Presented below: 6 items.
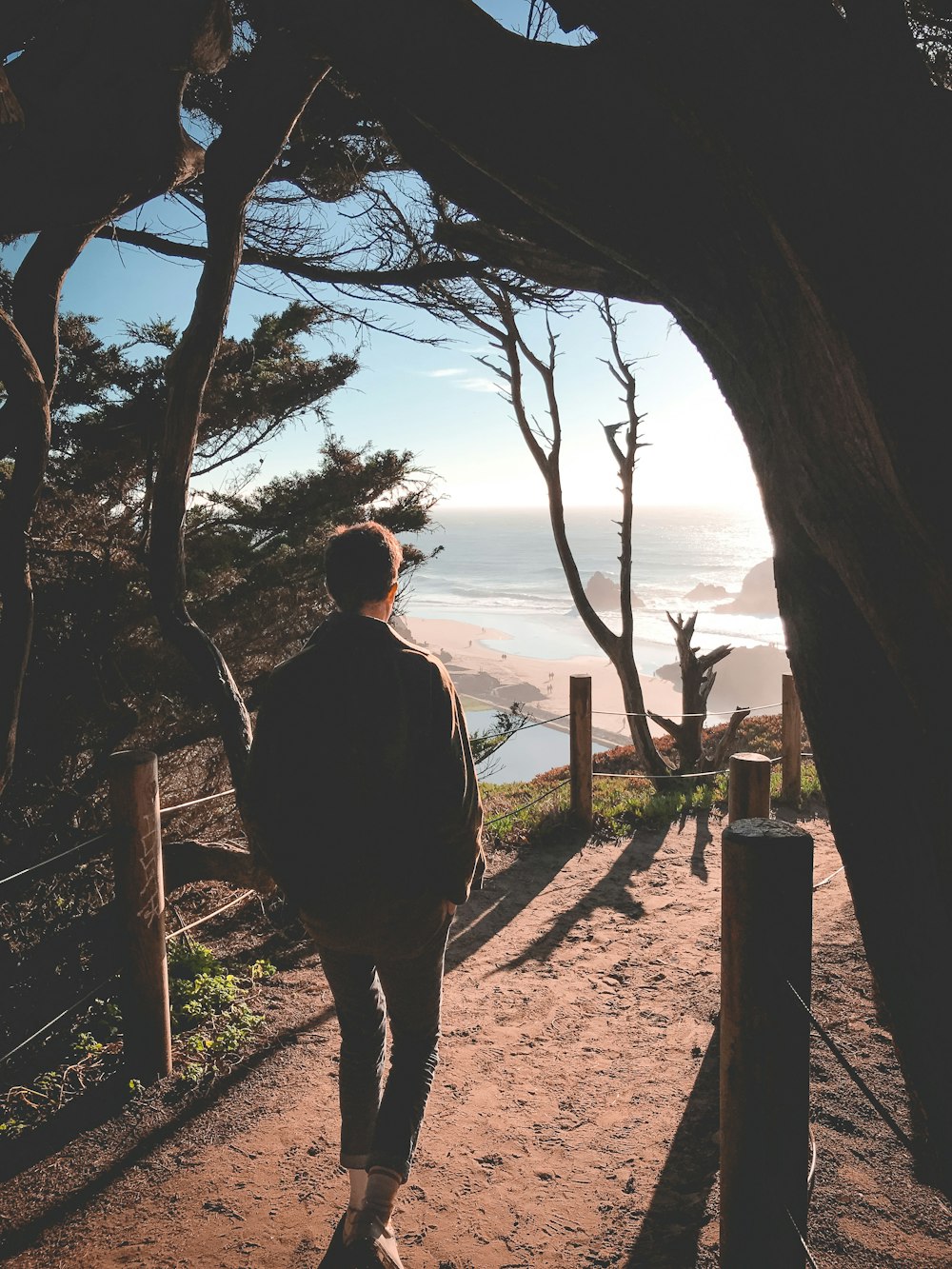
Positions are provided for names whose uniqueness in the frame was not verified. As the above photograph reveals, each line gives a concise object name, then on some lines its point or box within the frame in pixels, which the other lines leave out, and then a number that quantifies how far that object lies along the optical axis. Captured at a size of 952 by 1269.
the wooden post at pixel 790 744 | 6.89
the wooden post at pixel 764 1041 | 1.57
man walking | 1.79
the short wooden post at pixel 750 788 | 3.69
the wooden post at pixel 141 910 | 3.00
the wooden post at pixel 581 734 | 6.13
